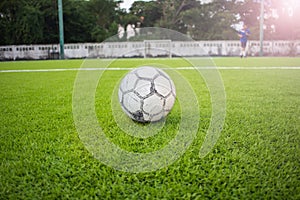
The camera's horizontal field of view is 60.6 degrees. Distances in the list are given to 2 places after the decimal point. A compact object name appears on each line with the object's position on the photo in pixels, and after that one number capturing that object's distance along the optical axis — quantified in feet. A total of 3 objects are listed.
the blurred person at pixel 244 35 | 42.60
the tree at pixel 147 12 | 74.13
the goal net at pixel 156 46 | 47.47
